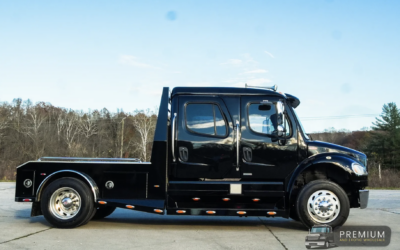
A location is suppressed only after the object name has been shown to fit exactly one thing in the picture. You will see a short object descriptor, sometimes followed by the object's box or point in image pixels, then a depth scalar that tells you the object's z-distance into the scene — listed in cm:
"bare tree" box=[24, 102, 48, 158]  6178
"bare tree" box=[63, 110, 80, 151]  6485
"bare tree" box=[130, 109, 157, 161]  5594
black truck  770
